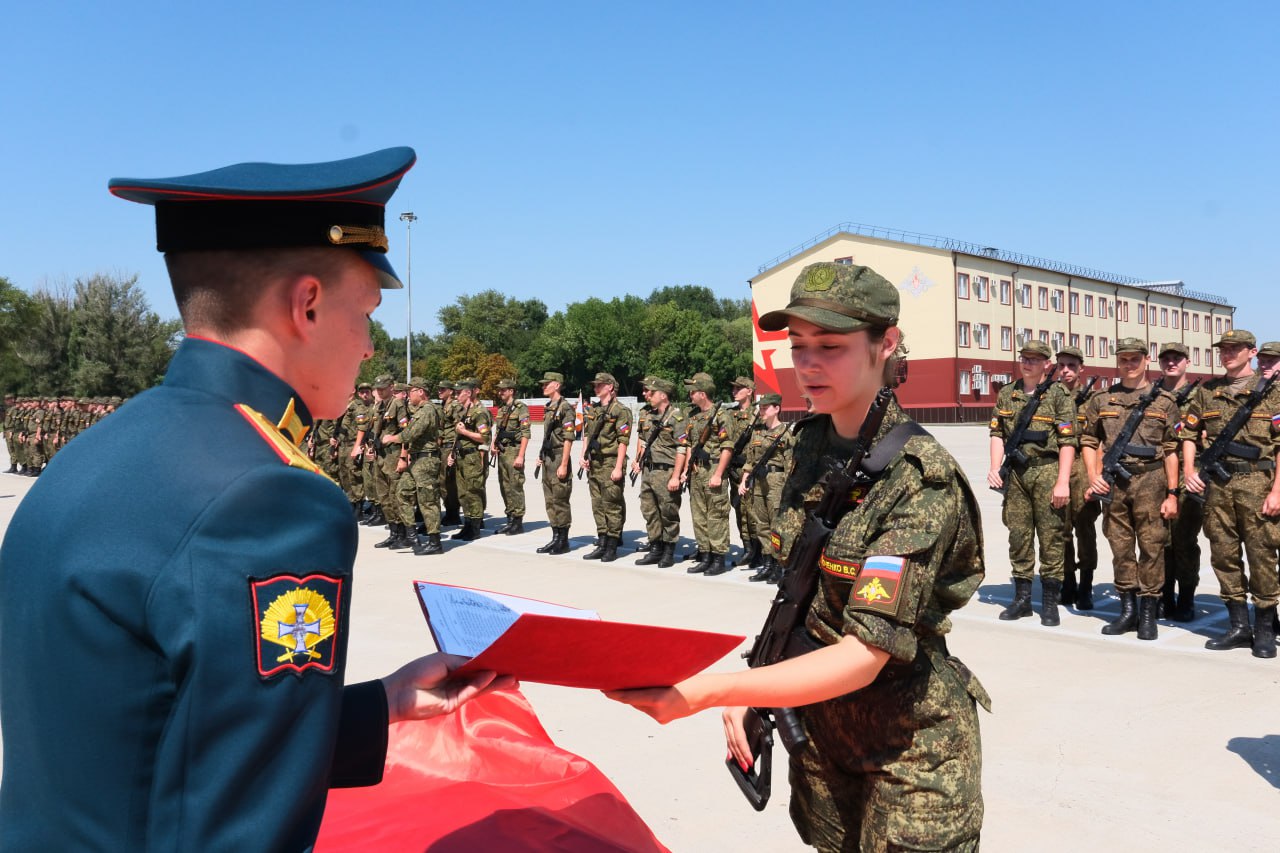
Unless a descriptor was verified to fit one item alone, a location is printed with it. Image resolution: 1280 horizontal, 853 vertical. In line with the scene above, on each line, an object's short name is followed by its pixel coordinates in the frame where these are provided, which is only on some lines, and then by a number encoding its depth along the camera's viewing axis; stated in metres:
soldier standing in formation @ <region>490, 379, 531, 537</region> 13.15
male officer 1.01
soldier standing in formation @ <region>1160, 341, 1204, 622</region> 7.62
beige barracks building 44.12
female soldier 1.86
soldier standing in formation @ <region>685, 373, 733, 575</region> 10.36
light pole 40.78
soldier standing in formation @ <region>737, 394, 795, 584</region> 10.03
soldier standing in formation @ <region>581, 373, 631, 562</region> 11.40
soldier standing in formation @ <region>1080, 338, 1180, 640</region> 7.09
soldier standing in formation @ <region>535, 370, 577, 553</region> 11.75
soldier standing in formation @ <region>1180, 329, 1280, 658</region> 6.52
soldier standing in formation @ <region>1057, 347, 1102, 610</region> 8.03
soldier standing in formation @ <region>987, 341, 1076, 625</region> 7.59
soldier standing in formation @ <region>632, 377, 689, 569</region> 10.91
